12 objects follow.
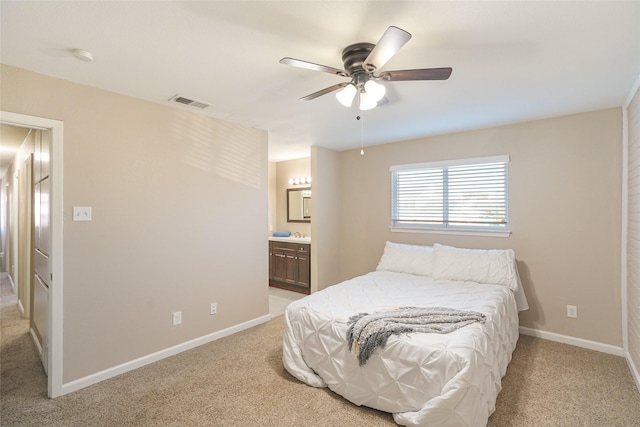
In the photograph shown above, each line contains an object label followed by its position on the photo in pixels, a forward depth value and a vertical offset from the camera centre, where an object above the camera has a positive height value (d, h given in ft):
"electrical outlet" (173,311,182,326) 9.73 -3.16
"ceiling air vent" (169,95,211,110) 8.84 +3.41
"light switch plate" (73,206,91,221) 7.72 +0.13
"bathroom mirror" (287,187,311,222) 18.43 +0.74
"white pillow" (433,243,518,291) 10.27 -1.75
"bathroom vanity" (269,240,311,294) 16.16 -2.68
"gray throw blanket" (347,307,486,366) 6.74 -2.45
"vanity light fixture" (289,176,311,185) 18.28 +2.15
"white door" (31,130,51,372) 7.89 -0.64
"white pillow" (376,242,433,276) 11.84 -1.72
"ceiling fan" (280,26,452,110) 5.15 +2.62
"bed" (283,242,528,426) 5.81 -2.81
